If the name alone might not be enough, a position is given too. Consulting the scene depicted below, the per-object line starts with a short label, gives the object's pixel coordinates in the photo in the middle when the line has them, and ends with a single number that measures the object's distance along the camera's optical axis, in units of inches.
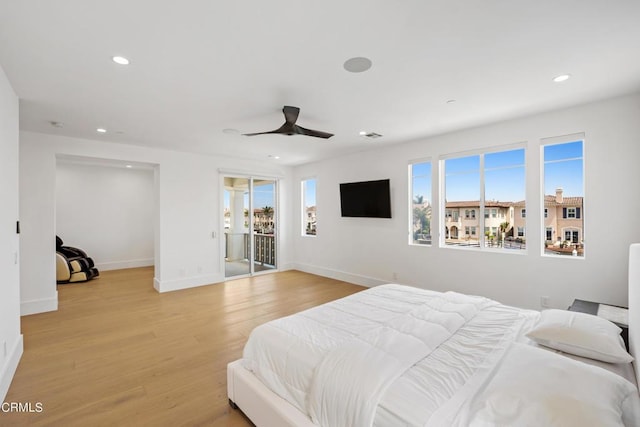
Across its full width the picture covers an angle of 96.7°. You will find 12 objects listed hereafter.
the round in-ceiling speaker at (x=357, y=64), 90.7
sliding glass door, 253.3
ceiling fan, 125.3
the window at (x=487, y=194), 156.1
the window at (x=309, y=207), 277.3
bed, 46.9
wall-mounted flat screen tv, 208.4
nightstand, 90.7
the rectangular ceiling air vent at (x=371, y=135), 174.2
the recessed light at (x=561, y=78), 102.2
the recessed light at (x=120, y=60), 88.8
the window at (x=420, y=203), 191.5
